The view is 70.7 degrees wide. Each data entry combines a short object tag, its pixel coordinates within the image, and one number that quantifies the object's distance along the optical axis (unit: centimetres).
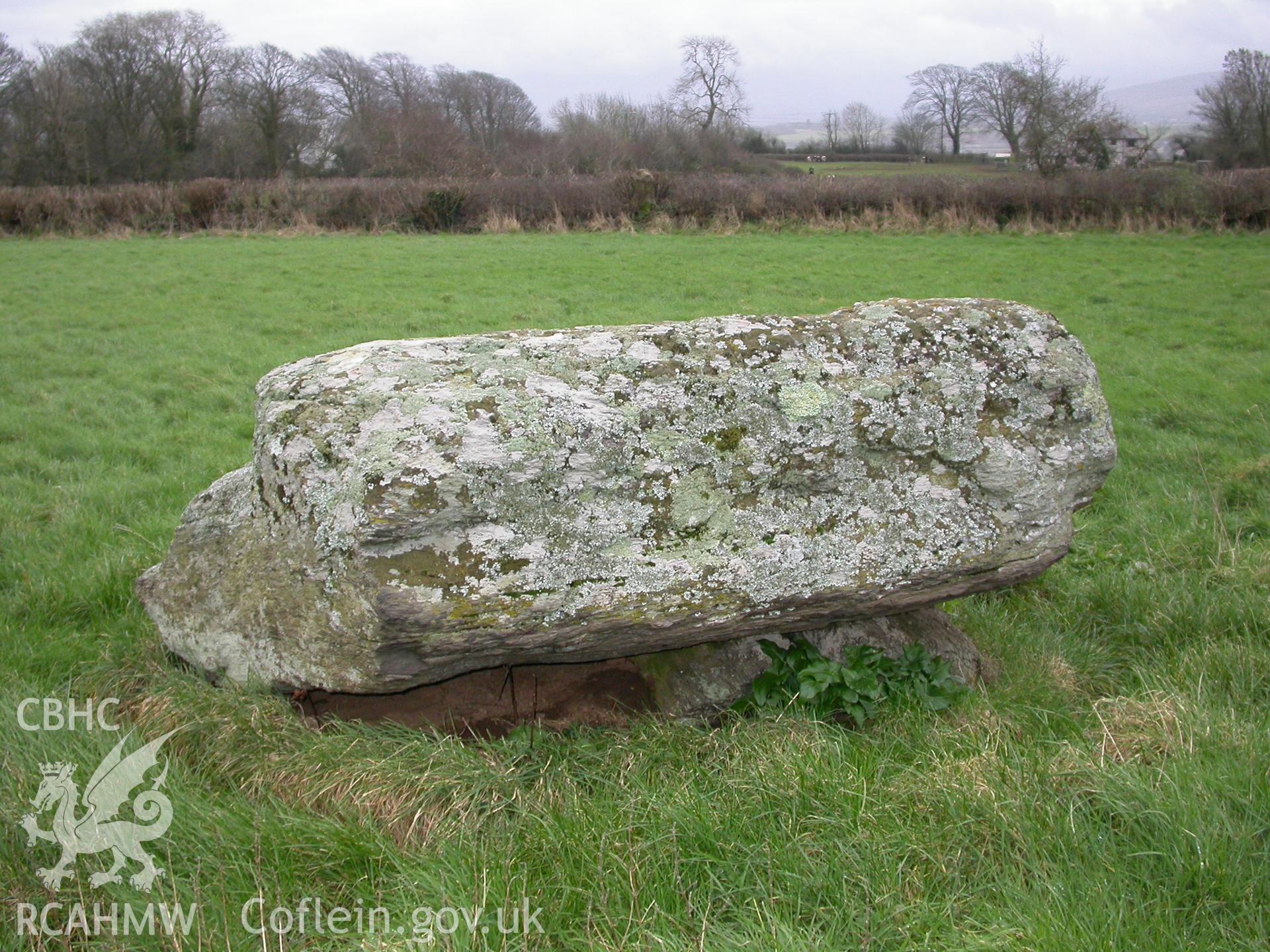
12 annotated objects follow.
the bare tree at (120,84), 3994
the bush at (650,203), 2223
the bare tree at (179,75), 4222
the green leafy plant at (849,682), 342
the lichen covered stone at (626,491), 305
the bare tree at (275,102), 4278
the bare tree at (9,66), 3828
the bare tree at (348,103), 4247
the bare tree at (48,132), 3619
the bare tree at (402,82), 5156
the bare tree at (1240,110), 3119
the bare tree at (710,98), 4578
